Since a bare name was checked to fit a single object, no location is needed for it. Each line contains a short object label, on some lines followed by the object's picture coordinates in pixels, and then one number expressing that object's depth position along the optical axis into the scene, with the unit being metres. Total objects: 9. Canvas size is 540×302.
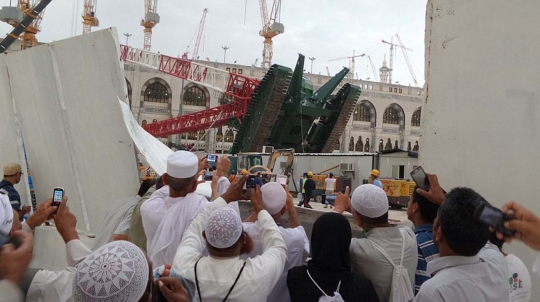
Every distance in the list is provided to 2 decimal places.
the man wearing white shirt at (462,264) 1.67
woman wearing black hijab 2.03
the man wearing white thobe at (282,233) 2.40
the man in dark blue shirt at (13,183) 4.34
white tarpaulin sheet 4.58
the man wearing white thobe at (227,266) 1.94
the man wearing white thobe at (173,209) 2.67
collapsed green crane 25.05
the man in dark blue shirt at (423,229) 2.48
